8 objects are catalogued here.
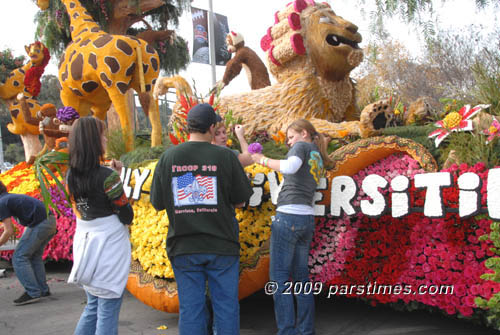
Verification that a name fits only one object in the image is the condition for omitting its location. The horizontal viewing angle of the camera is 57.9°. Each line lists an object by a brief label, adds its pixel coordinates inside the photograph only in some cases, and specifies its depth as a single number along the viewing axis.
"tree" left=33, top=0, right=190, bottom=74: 13.43
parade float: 3.13
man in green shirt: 2.54
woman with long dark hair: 2.62
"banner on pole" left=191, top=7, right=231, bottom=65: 13.30
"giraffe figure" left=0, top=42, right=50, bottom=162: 11.62
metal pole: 13.20
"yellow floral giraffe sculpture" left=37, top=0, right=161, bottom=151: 7.14
